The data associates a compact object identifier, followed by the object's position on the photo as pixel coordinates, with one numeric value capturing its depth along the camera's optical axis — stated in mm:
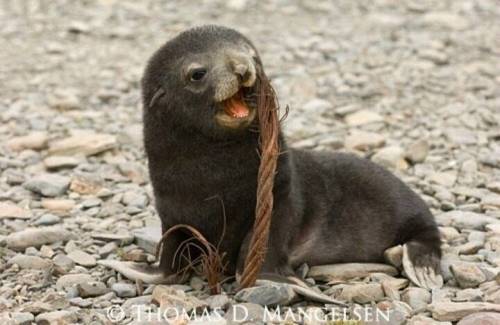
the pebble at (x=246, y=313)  8625
